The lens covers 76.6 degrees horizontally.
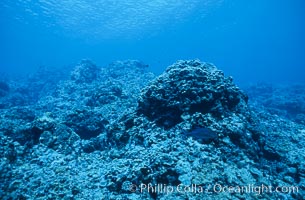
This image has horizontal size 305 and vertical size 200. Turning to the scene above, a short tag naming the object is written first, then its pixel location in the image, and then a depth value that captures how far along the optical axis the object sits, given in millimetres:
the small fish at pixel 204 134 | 3779
